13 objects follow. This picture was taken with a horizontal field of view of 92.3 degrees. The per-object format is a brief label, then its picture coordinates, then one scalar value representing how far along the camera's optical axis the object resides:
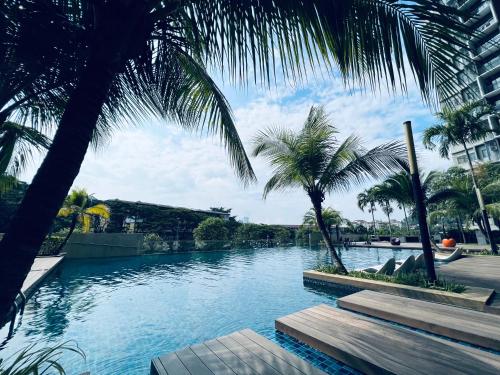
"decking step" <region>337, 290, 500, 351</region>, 3.55
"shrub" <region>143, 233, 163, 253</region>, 22.22
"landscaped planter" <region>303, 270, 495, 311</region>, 4.79
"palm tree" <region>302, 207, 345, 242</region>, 26.52
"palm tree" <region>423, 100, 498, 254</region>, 13.09
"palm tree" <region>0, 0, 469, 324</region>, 1.16
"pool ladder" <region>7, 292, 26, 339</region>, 1.36
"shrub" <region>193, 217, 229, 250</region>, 25.45
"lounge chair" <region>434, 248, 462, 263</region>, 10.83
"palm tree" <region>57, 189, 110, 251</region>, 17.58
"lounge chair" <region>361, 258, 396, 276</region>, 7.52
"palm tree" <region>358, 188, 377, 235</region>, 41.59
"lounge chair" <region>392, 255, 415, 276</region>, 7.40
